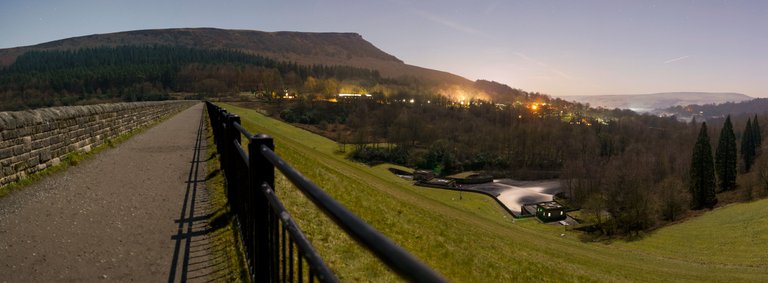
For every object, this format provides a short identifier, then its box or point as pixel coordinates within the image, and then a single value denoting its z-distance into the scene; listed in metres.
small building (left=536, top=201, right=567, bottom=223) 57.28
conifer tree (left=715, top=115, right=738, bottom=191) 74.31
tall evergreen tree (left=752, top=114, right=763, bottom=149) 98.94
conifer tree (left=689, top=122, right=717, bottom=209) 64.38
